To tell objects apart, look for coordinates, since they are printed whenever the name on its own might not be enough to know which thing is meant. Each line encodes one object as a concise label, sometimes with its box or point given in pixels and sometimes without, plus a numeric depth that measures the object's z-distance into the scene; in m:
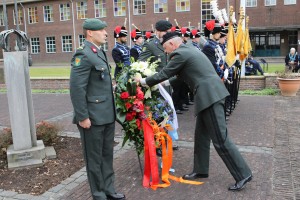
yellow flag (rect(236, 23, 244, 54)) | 10.36
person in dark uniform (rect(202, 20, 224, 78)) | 7.79
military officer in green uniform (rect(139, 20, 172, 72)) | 6.40
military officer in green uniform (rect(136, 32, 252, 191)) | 4.36
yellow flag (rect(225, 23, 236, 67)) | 8.70
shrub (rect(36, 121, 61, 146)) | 6.25
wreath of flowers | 4.66
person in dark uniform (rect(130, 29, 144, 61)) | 9.09
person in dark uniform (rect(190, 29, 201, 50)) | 11.15
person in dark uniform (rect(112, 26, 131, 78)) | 7.89
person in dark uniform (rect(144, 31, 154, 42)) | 11.07
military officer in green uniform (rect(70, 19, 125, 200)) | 3.71
